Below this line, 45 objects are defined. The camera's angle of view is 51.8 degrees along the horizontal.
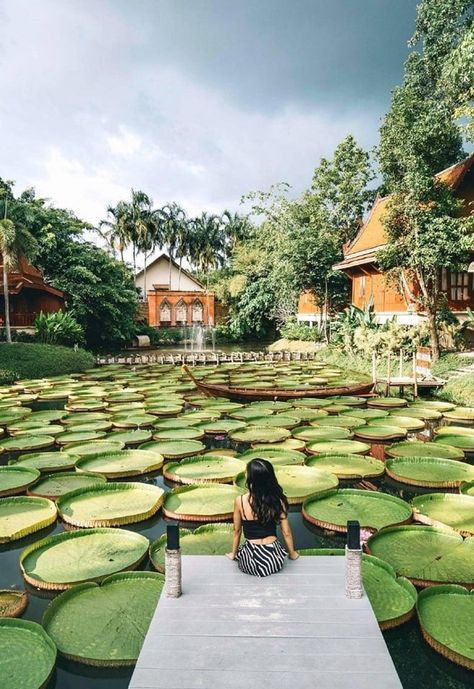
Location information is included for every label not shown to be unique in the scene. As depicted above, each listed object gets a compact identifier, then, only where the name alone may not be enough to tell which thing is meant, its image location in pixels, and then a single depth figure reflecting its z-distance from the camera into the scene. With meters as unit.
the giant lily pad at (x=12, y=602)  4.00
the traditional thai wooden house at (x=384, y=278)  18.19
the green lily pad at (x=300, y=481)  6.17
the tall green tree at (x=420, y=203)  15.20
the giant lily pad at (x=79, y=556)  4.36
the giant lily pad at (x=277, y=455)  7.52
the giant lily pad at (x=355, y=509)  5.38
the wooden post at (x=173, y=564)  3.23
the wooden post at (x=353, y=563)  3.18
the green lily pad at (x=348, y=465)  6.96
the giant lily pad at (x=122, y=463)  7.15
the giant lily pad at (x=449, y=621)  3.32
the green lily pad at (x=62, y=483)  6.42
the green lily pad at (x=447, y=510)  5.28
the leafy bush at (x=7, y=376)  16.92
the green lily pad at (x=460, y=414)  10.55
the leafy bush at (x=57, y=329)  22.89
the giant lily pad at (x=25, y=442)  8.55
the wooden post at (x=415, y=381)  12.92
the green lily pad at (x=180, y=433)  9.08
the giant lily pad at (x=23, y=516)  5.30
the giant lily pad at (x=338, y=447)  8.09
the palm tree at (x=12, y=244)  19.11
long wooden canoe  12.84
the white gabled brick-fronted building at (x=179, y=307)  43.31
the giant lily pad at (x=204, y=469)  6.77
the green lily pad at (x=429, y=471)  6.57
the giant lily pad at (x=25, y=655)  3.09
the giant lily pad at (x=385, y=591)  3.66
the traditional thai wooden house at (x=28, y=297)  25.16
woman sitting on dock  3.51
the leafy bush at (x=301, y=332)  27.76
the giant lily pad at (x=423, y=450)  7.80
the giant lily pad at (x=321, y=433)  8.89
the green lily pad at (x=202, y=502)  5.66
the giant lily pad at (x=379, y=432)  9.02
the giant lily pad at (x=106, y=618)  3.33
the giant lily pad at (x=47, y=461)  7.36
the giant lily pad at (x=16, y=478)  6.40
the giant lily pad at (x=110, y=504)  5.51
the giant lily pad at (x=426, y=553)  4.29
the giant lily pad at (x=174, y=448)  8.08
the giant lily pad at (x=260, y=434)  8.83
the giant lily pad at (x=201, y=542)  4.67
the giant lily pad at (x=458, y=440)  8.27
